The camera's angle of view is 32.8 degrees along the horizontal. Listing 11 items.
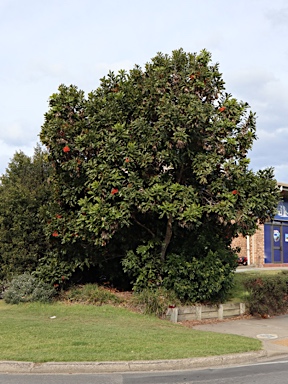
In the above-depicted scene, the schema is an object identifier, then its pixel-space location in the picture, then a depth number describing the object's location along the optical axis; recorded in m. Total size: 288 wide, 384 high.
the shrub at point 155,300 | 13.47
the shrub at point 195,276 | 13.86
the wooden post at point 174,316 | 13.30
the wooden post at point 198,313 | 13.96
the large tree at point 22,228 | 15.77
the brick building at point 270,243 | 32.09
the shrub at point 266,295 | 14.86
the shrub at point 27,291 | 14.45
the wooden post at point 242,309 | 15.03
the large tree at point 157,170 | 13.17
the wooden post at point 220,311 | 14.45
